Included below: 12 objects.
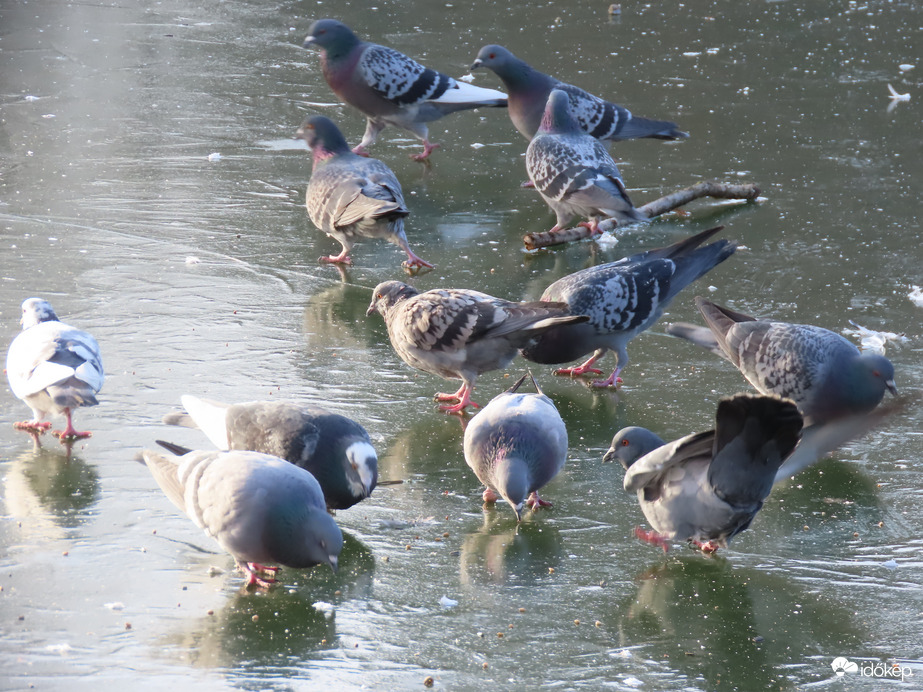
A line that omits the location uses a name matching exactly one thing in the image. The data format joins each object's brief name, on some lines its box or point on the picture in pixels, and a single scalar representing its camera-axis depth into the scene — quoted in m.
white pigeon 8.25
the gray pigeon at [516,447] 7.66
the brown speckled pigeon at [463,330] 9.61
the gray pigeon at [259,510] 6.63
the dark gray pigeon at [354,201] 12.56
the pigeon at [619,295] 10.05
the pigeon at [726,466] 6.64
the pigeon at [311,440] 7.57
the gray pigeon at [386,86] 16.45
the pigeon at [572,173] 13.16
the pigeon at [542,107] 15.91
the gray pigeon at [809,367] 8.98
